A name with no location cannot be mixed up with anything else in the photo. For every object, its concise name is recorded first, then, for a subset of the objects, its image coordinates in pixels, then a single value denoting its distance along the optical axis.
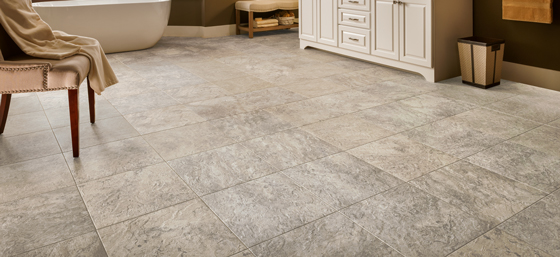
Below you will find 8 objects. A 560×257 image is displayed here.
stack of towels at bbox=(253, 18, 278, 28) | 5.89
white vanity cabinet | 3.47
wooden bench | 5.75
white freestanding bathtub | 4.66
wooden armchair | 2.19
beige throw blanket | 2.35
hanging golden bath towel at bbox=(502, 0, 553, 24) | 3.04
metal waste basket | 3.24
